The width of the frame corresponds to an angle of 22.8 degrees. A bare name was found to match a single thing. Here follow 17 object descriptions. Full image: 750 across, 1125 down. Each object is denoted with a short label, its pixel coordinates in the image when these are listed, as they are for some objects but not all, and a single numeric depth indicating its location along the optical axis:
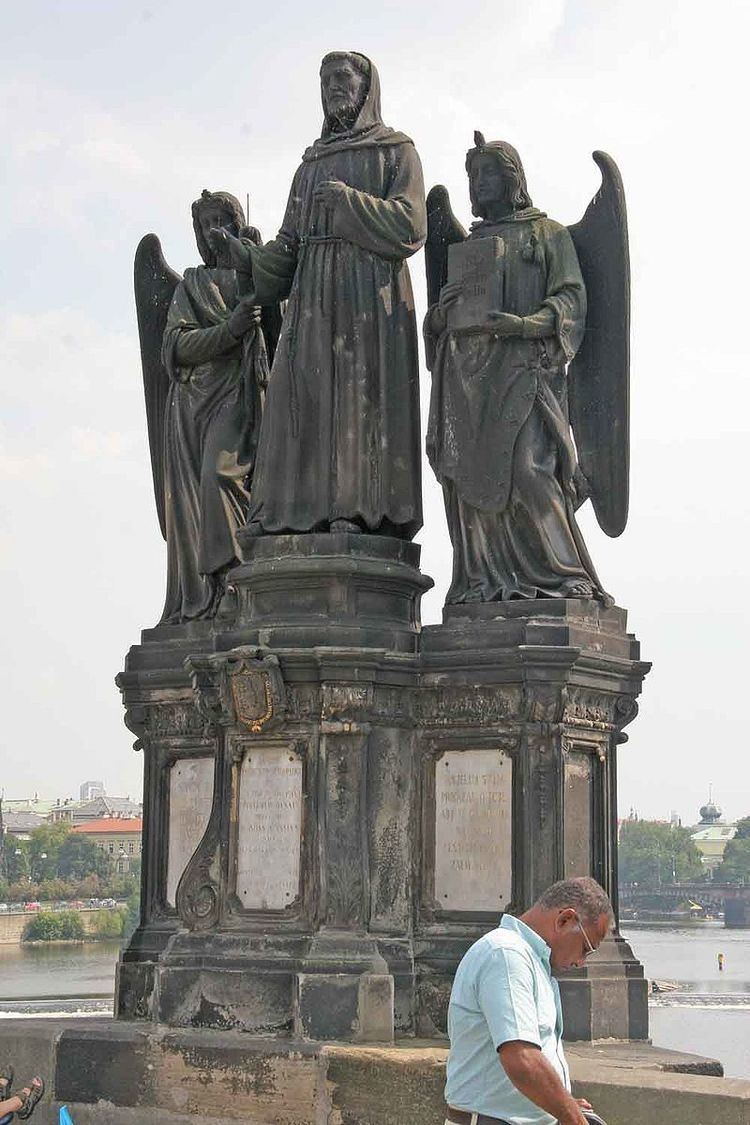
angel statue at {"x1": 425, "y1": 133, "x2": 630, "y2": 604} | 10.98
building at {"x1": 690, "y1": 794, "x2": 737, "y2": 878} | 183.38
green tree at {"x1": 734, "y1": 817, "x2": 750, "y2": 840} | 182.88
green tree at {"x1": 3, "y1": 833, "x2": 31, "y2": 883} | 144.25
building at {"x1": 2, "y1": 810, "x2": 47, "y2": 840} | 178.30
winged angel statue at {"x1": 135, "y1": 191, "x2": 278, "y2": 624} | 12.15
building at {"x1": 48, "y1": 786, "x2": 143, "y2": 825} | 189.40
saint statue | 11.27
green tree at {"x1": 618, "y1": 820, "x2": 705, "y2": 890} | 167.00
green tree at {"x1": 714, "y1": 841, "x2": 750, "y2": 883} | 169.60
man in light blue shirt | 5.45
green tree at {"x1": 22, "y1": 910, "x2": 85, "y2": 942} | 107.19
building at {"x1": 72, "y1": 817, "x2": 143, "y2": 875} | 149.12
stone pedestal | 10.37
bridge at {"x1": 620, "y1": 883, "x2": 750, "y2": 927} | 156.25
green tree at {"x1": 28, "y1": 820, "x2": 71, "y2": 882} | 145.38
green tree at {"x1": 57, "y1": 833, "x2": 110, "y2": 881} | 144.70
